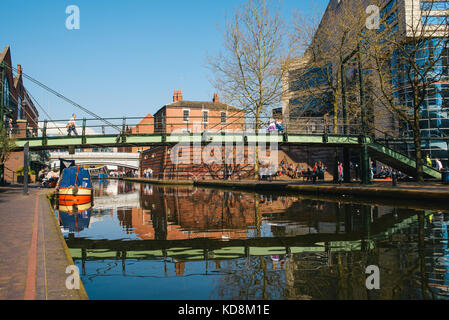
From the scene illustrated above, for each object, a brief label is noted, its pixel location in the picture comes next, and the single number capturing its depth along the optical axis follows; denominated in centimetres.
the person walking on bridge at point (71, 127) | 2205
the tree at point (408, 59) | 1762
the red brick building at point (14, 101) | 3603
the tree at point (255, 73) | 3034
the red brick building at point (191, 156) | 4041
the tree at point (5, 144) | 2330
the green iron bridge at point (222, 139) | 2111
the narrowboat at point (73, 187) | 1727
